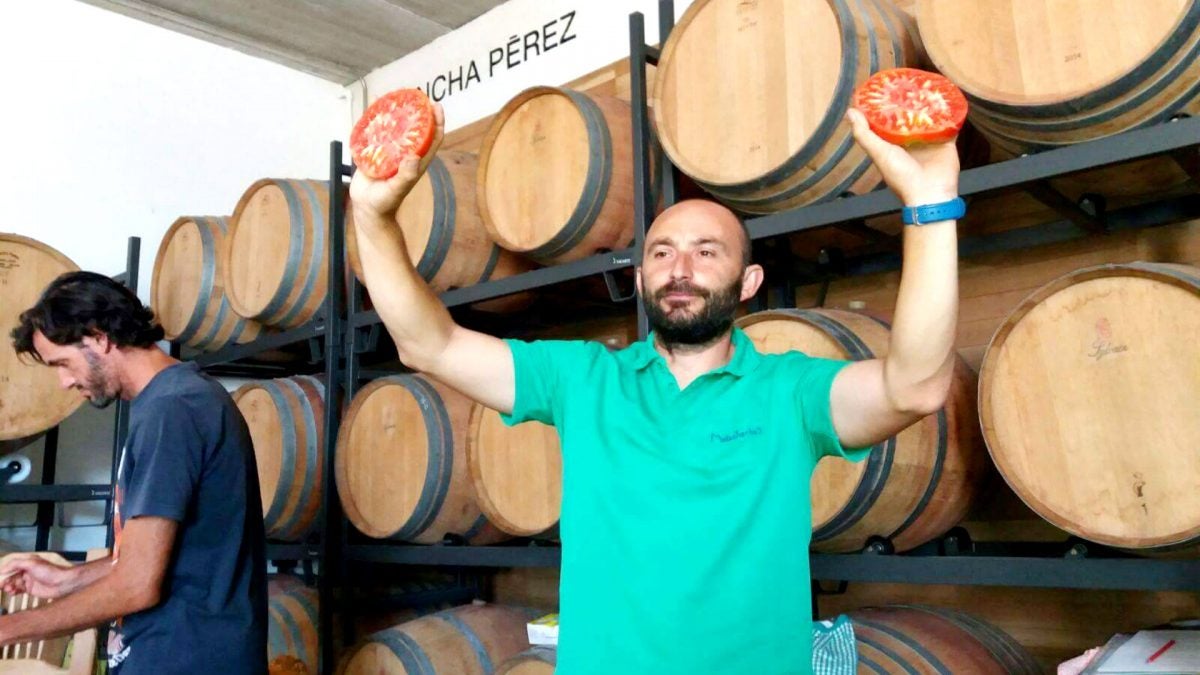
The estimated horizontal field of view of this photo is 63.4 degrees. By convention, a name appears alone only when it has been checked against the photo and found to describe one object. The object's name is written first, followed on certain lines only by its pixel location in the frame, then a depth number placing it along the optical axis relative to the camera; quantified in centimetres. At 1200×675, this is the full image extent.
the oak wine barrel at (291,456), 404
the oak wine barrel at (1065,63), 200
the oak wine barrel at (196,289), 466
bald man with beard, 149
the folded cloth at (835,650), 229
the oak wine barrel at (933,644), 240
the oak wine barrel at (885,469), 232
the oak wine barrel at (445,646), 336
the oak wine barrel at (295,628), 409
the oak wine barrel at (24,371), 428
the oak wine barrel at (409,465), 346
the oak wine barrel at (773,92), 248
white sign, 469
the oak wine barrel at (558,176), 309
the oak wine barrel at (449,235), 357
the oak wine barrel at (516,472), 307
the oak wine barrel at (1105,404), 191
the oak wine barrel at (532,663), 295
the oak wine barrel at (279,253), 420
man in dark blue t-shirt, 232
